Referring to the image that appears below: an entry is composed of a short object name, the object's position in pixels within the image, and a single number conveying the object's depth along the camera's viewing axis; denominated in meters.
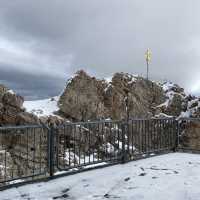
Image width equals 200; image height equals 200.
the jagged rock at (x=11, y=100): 18.81
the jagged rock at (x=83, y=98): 24.94
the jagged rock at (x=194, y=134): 20.25
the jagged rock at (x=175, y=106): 26.64
